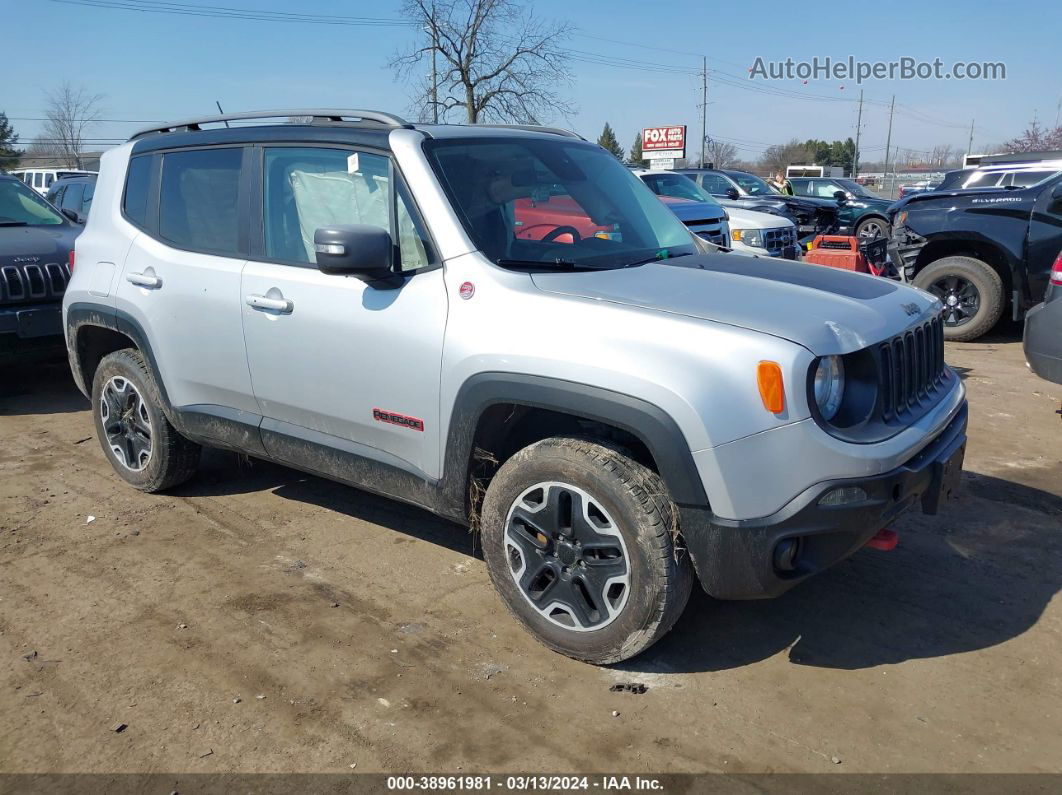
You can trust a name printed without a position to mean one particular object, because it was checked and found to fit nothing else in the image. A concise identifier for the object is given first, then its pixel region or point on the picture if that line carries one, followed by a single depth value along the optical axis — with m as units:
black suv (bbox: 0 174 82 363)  6.83
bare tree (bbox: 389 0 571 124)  33.34
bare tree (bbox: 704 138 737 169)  71.29
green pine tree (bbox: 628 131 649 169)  82.38
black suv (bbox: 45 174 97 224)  13.45
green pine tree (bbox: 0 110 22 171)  44.28
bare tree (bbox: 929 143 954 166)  99.86
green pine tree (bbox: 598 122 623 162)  80.39
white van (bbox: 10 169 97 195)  26.25
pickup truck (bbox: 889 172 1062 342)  8.34
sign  44.16
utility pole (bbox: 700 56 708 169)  60.38
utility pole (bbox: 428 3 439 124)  32.88
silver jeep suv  2.85
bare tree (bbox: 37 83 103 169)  47.31
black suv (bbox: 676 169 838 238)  16.44
